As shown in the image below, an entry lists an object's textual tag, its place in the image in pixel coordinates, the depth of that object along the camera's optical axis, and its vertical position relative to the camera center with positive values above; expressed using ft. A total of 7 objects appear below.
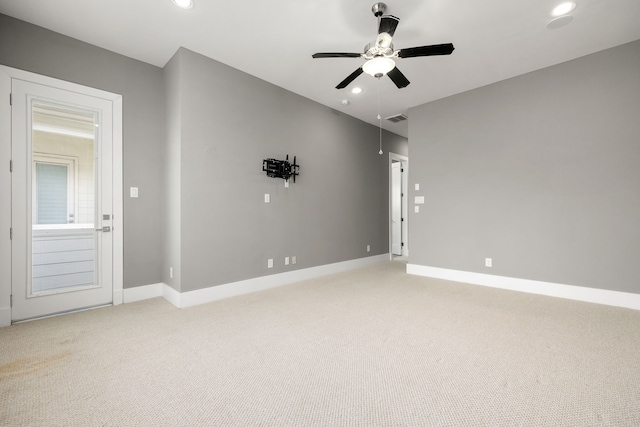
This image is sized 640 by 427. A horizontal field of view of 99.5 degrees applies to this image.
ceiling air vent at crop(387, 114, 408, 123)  17.76 +6.38
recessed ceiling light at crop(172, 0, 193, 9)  8.19 +6.42
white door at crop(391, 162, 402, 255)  23.01 +0.44
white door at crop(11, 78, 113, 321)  9.07 +0.46
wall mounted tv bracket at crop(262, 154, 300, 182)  13.14 +2.26
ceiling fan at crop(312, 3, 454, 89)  7.40 +4.73
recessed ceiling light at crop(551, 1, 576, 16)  8.30 +6.42
